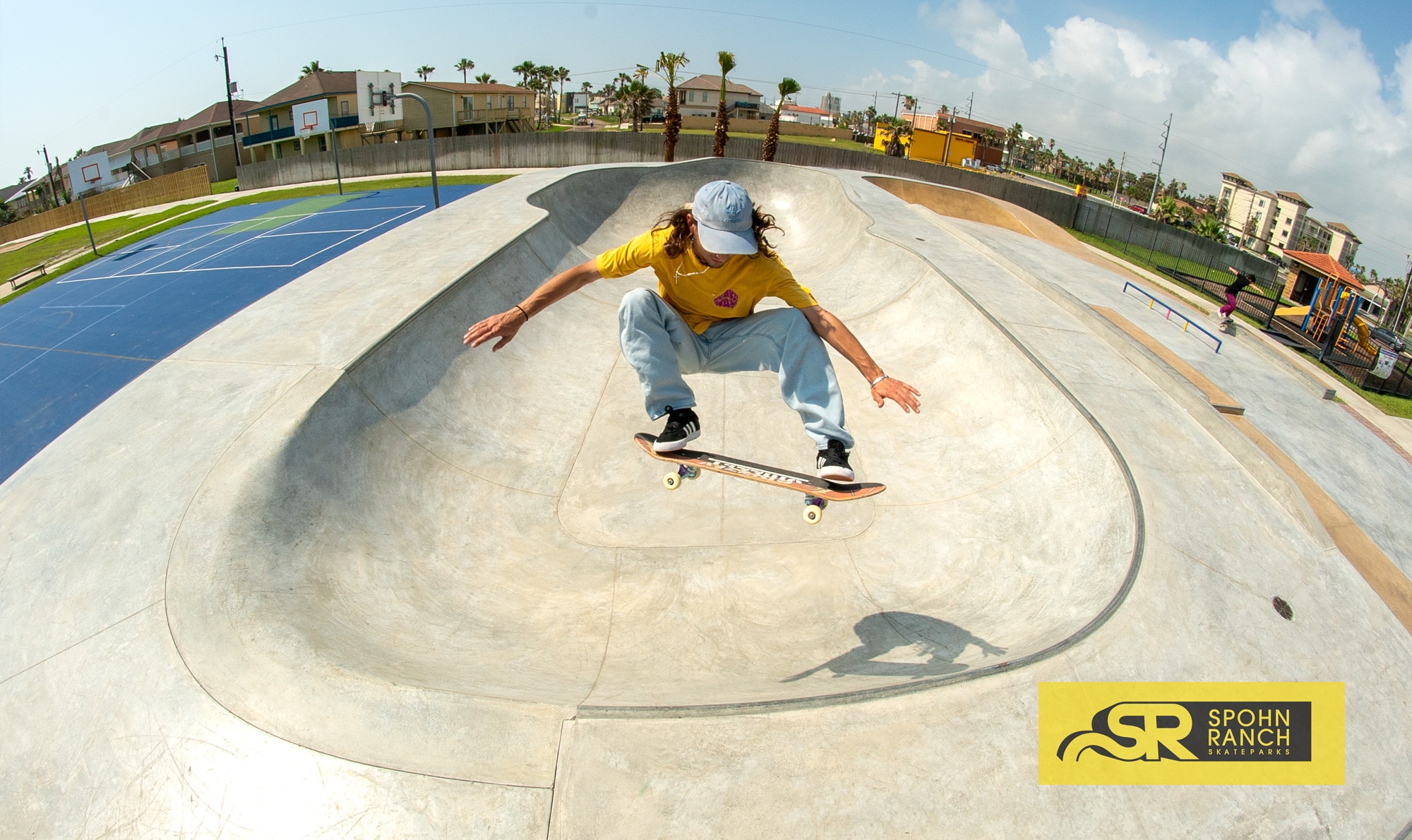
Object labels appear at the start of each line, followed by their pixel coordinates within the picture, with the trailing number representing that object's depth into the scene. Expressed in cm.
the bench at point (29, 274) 2019
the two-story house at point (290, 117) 4991
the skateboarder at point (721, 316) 404
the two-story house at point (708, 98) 8262
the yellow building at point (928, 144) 5162
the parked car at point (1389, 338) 1670
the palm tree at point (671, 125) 3044
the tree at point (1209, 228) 4325
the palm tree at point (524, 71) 7988
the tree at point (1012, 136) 7912
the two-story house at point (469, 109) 5647
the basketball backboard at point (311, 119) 3077
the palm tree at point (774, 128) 3197
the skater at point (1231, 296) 1731
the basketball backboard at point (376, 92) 2002
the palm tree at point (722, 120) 3009
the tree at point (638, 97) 5774
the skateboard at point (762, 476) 472
